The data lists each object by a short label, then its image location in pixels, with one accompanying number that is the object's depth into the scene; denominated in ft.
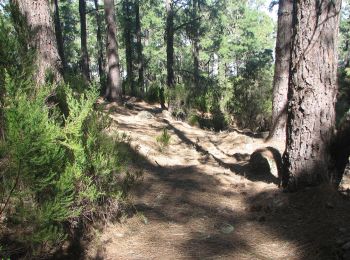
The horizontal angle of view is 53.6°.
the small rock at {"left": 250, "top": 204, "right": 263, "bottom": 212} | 17.17
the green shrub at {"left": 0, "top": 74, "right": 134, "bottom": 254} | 9.05
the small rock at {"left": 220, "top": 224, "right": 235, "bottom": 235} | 15.24
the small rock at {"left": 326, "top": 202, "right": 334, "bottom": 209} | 14.56
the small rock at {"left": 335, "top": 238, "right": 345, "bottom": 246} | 12.05
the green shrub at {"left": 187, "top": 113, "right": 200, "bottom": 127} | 41.83
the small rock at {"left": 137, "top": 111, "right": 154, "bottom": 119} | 39.54
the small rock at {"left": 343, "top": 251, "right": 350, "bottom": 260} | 11.30
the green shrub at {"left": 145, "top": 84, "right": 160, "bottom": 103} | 57.11
